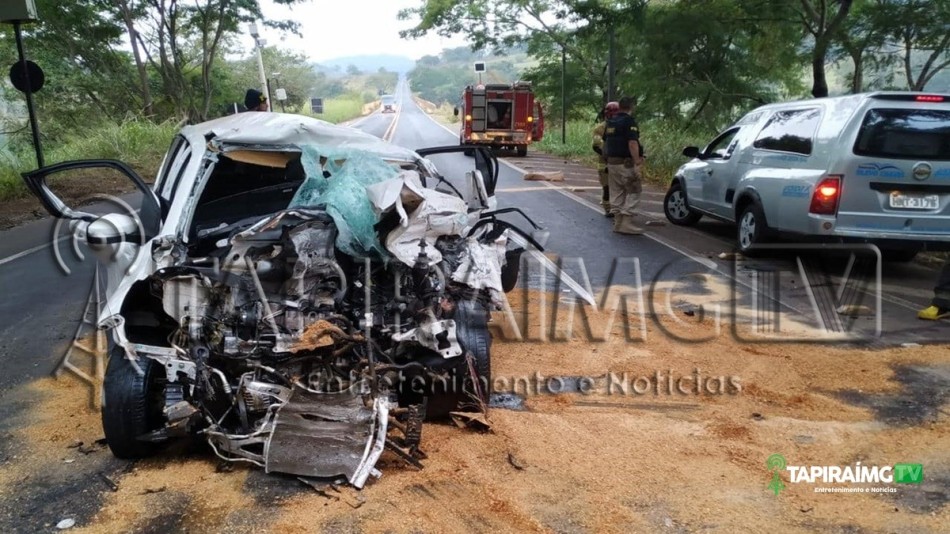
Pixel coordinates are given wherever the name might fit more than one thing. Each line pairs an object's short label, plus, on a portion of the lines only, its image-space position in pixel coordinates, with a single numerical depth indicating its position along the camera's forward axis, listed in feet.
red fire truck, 78.07
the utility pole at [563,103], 84.89
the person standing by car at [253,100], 29.43
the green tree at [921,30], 35.24
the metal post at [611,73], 57.92
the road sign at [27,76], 43.86
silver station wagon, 21.71
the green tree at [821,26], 38.47
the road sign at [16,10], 42.01
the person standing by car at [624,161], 31.55
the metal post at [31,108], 43.68
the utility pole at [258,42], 78.86
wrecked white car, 11.63
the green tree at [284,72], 139.23
